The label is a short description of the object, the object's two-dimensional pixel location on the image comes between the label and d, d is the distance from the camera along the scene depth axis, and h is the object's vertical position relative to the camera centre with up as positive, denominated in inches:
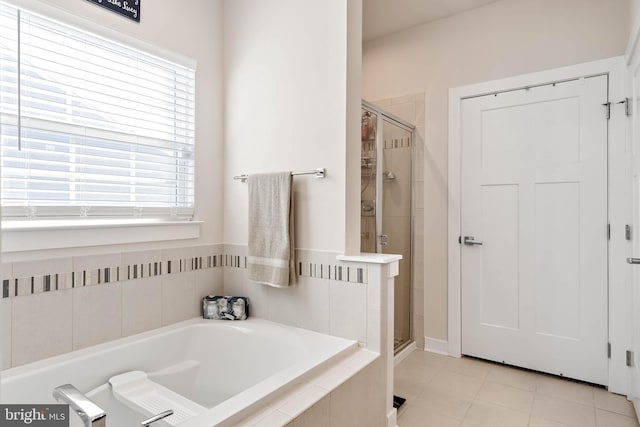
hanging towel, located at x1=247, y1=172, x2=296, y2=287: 78.1 -3.6
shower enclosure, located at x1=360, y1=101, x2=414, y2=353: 99.9 +5.6
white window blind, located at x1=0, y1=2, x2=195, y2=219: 59.4 +16.8
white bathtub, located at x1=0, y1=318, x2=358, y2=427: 55.9 -27.5
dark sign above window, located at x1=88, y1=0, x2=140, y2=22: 69.1 +40.7
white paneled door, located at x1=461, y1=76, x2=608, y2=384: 92.3 -3.7
